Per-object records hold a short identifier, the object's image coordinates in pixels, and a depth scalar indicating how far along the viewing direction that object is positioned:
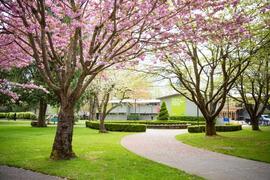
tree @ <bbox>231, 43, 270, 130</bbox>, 24.95
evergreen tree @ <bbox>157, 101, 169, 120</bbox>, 38.25
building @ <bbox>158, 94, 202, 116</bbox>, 47.72
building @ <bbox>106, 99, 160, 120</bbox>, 57.74
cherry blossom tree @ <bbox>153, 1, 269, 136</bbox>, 9.48
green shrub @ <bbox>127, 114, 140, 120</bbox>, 51.31
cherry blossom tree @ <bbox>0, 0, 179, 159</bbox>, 9.17
